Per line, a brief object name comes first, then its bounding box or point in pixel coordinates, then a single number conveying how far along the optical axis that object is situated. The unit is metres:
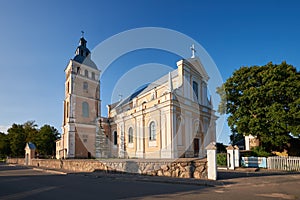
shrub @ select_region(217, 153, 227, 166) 17.95
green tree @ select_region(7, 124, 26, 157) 46.75
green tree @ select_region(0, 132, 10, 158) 49.76
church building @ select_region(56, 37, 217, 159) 22.62
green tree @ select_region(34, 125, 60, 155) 45.56
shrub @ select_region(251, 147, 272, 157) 18.66
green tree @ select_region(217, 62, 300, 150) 17.09
